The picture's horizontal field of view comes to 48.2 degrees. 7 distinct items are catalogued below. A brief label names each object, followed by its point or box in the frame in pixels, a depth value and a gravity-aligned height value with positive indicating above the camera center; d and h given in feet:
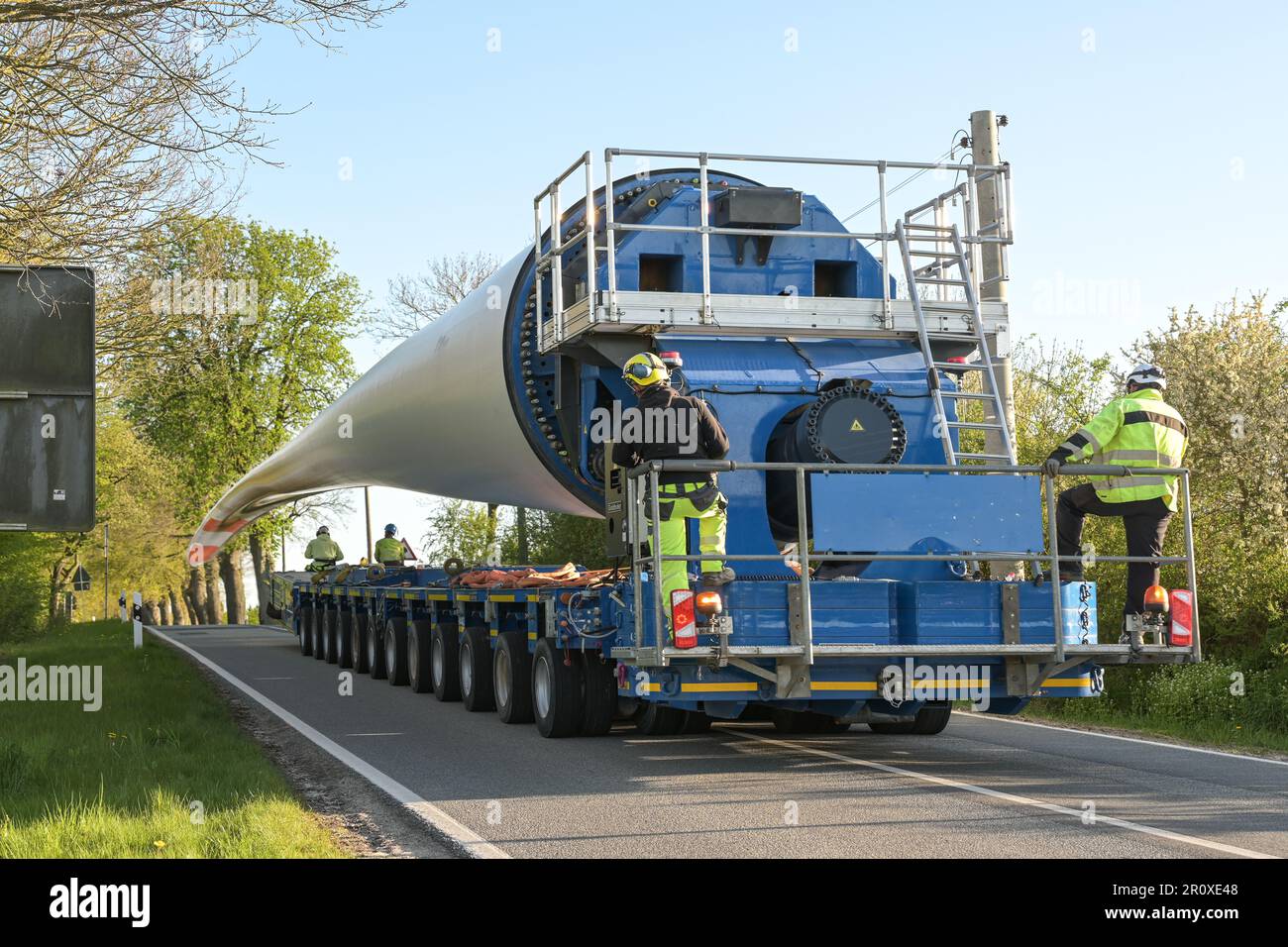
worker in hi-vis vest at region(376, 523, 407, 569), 70.69 +1.36
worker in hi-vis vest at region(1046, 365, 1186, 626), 31.81 +2.21
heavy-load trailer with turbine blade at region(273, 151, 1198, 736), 29.27 +1.40
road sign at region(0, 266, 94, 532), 23.17 +2.87
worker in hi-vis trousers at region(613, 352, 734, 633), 29.48 +2.48
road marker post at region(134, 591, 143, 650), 80.84 -2.30
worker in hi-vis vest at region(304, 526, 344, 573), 81.35 +1.52
